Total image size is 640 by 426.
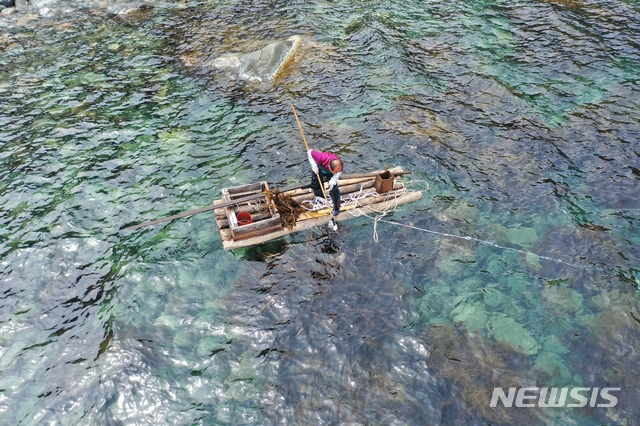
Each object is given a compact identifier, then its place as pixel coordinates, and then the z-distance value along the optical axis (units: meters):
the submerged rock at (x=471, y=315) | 11.23
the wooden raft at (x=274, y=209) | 12.58
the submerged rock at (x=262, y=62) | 20.92
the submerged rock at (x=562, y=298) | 11.41
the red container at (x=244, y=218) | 12.85
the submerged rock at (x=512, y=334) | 10.70
